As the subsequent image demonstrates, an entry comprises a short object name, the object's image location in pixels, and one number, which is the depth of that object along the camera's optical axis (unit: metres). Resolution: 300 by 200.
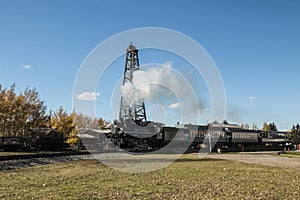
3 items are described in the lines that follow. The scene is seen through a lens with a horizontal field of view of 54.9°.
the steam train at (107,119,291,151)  37.97
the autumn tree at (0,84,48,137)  36.11
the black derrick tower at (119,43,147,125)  39.16
